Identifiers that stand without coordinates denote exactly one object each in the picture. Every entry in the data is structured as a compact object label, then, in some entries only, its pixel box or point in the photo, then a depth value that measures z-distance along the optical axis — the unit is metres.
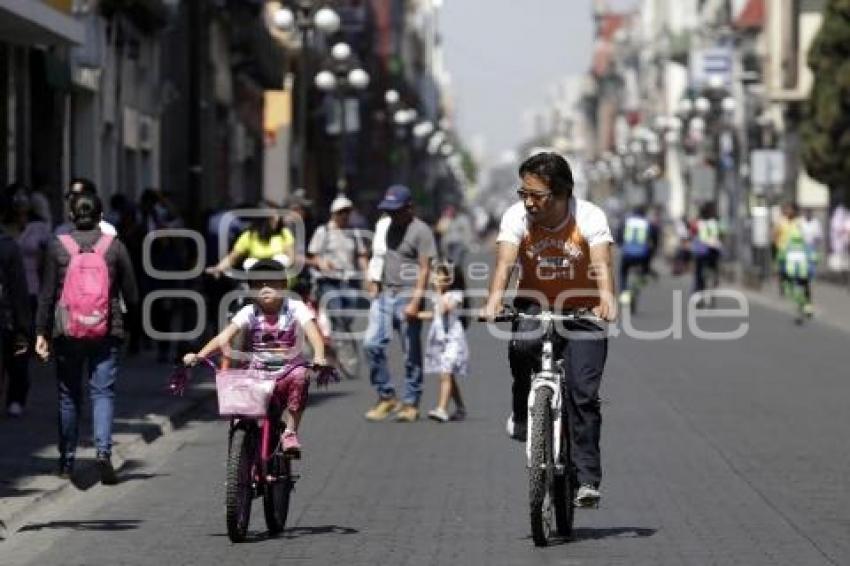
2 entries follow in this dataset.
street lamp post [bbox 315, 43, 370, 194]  49.16
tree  56.56
